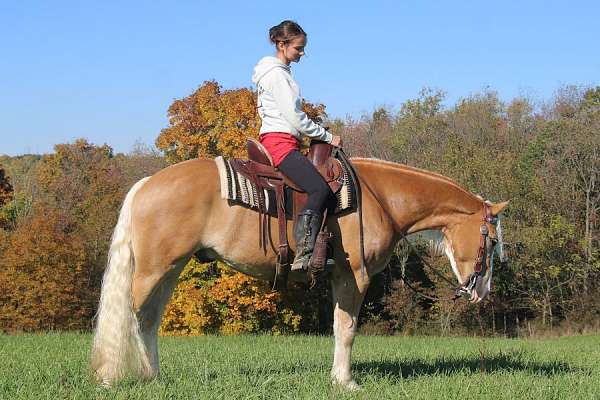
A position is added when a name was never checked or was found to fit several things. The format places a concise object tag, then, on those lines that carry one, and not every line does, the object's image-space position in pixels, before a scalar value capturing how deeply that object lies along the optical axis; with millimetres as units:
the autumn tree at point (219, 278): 25766
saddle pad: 6480
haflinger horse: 6402
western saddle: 6590
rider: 6477
